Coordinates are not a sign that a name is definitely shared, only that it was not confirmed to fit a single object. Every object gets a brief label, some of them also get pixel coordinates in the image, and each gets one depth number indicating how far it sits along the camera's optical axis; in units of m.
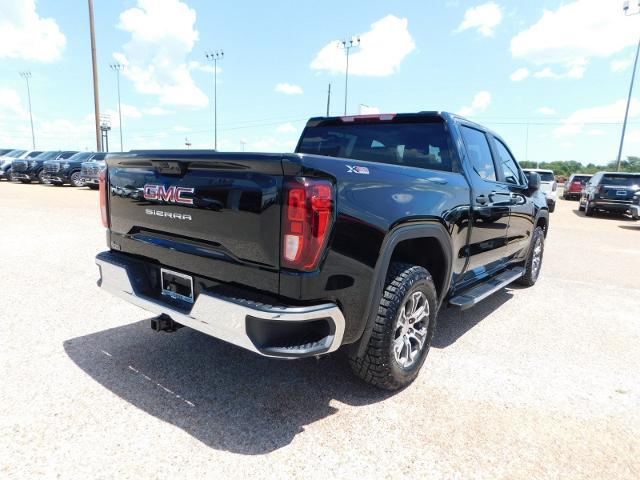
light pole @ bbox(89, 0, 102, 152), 24.02
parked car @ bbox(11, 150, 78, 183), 21.59
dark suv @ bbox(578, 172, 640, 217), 15.01
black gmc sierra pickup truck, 2.15
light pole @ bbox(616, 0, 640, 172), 31.14
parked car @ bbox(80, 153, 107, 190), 17.94
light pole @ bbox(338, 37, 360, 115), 43.25
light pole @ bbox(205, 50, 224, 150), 47.53
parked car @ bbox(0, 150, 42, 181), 23.89
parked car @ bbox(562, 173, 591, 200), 26.03
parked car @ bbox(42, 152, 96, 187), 19.64
